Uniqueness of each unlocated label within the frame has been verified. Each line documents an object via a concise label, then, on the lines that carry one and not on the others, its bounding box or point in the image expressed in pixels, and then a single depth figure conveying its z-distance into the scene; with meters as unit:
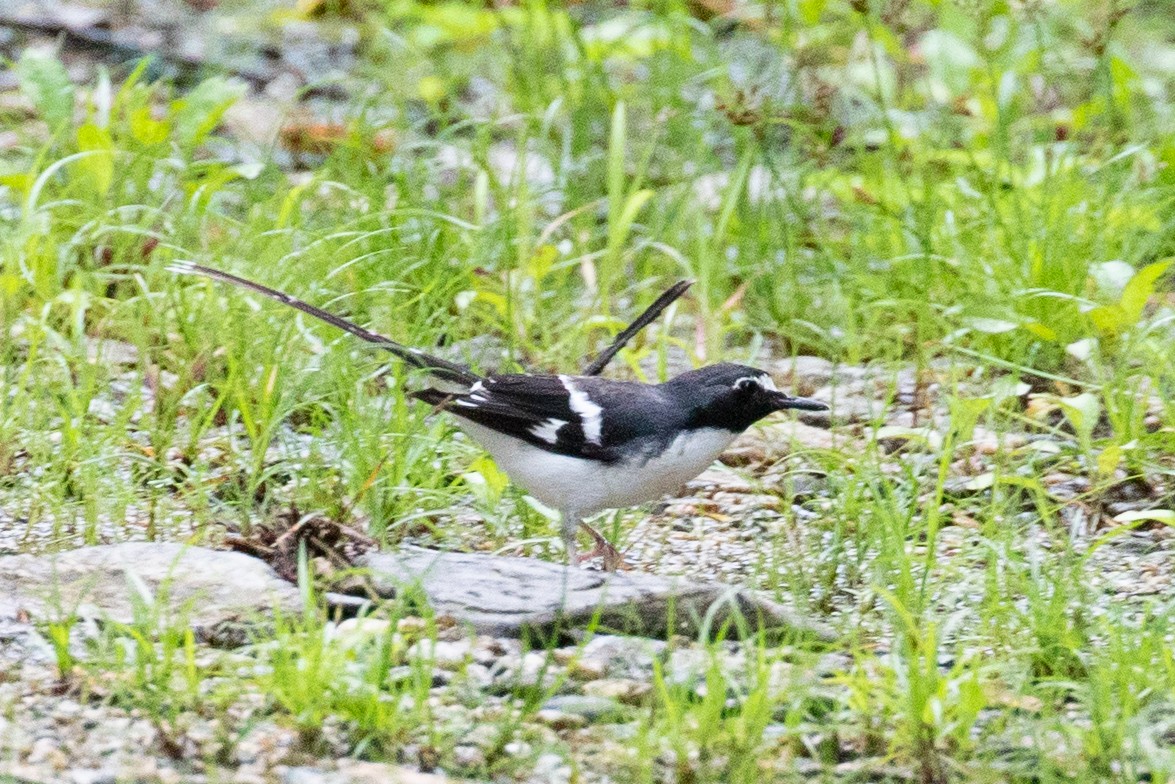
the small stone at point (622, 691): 6.64
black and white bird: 8.34
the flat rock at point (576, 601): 7.07
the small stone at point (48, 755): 6.03
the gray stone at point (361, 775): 5.91
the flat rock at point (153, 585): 7.23
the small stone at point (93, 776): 5.91
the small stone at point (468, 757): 6.17
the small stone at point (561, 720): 6.48
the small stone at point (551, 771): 6.15
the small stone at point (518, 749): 6.26
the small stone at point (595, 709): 6.47
